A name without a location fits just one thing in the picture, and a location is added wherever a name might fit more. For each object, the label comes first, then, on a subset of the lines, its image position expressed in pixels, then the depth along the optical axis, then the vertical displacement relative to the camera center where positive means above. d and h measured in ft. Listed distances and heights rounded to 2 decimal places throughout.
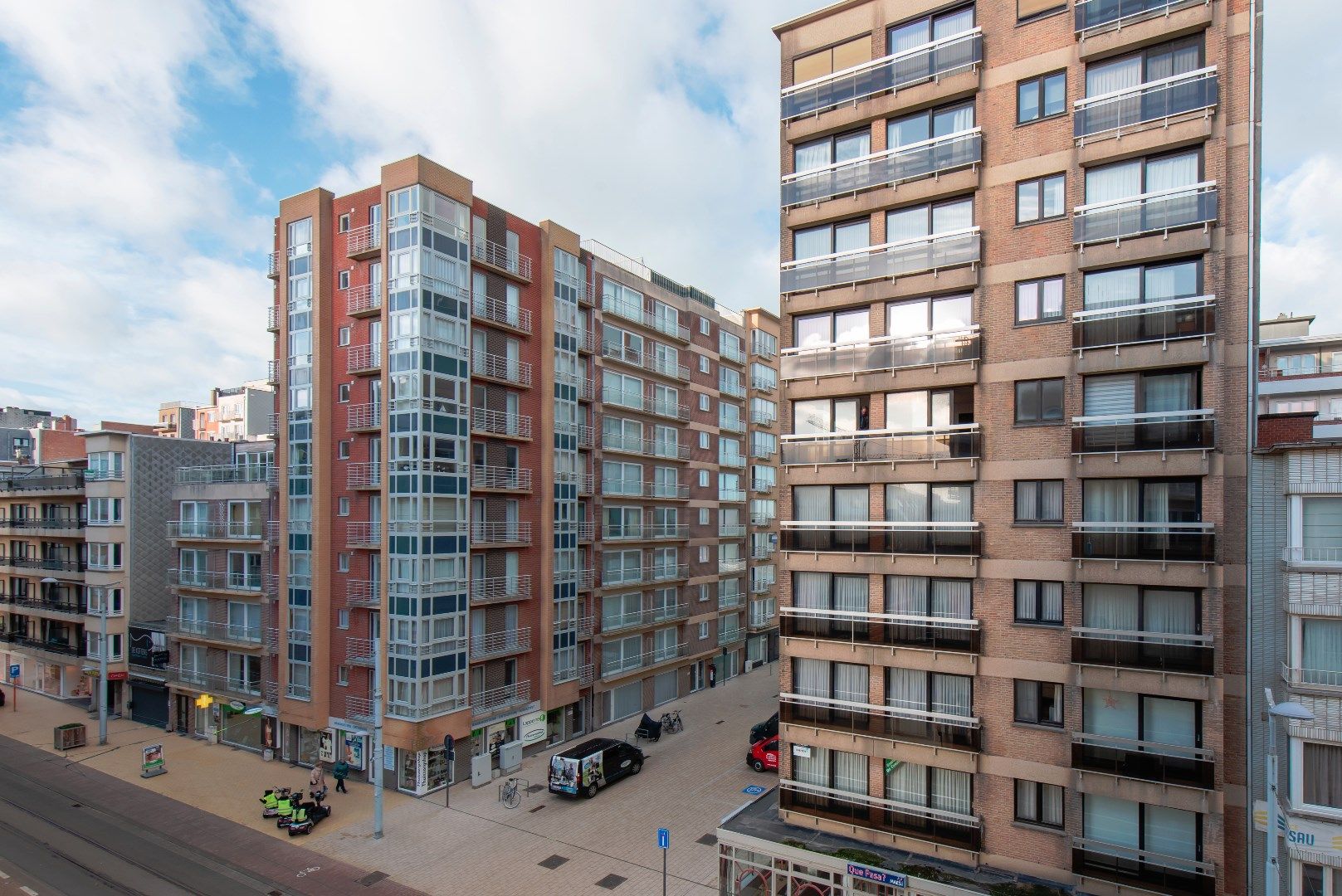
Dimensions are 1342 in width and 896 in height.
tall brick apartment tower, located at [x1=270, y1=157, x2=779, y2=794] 100.17 -6.56
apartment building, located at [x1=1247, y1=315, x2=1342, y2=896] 51.78 -15.28
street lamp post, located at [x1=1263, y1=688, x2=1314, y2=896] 42.32 -21.18
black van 98.53 -46.58
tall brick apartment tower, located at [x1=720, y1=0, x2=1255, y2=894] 55.57 -0.75
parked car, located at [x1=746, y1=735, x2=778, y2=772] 107.96 -47.93
